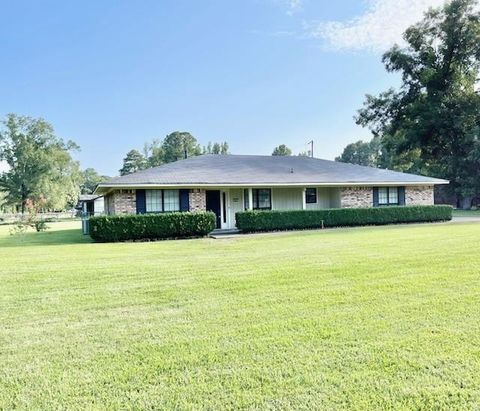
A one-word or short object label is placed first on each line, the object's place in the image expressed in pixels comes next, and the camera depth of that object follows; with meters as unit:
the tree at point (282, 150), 67.75
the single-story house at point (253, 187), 17.30
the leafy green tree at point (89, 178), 98.96
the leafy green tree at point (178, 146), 62.44
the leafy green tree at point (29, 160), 51.41
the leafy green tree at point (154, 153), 65.62
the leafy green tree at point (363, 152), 76.71
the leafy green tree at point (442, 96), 31.86
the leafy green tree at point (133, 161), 75.06
